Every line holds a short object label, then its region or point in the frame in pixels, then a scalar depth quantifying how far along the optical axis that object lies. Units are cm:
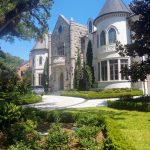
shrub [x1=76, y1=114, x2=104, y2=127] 633
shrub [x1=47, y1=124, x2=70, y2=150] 508
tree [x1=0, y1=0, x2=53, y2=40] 917
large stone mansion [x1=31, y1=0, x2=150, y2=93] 1977
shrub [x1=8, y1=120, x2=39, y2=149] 526
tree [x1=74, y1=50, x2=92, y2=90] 2238
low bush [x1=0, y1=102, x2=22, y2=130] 616
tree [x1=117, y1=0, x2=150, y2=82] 1131
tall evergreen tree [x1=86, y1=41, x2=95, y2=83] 2288
